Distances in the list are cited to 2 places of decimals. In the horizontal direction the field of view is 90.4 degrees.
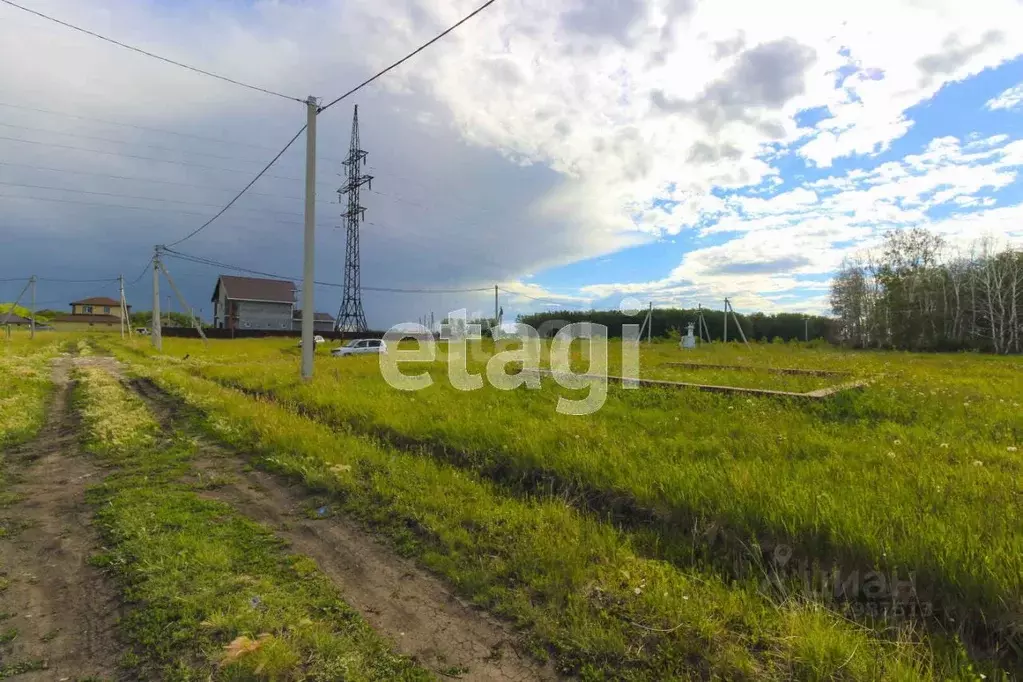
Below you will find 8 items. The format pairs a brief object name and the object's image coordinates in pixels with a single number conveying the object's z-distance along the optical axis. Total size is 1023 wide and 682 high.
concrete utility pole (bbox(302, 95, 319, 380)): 11.71
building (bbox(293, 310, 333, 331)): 74.25
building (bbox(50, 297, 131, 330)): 83.25
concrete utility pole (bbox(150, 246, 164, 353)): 30.14
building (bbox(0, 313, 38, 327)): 74.91
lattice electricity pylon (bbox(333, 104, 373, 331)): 37.72
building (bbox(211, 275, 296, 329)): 63.97
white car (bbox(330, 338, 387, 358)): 31.17
